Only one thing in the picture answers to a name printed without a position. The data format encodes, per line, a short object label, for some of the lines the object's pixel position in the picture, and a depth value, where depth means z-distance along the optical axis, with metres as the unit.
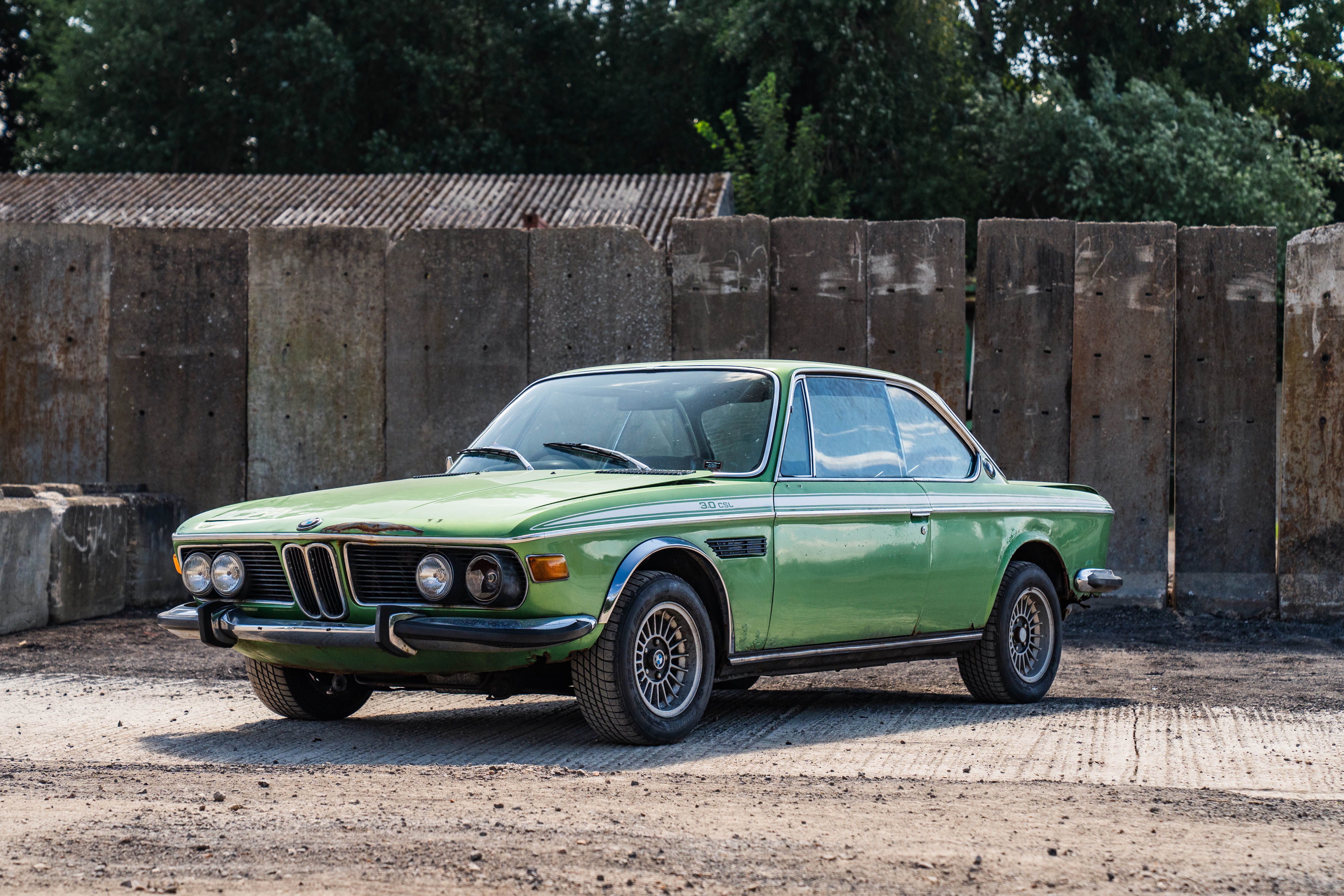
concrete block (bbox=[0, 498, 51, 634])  9.49
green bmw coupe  5.52
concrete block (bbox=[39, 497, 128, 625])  10.02
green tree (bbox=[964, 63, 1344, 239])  25.72
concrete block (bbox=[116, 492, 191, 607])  10.83
